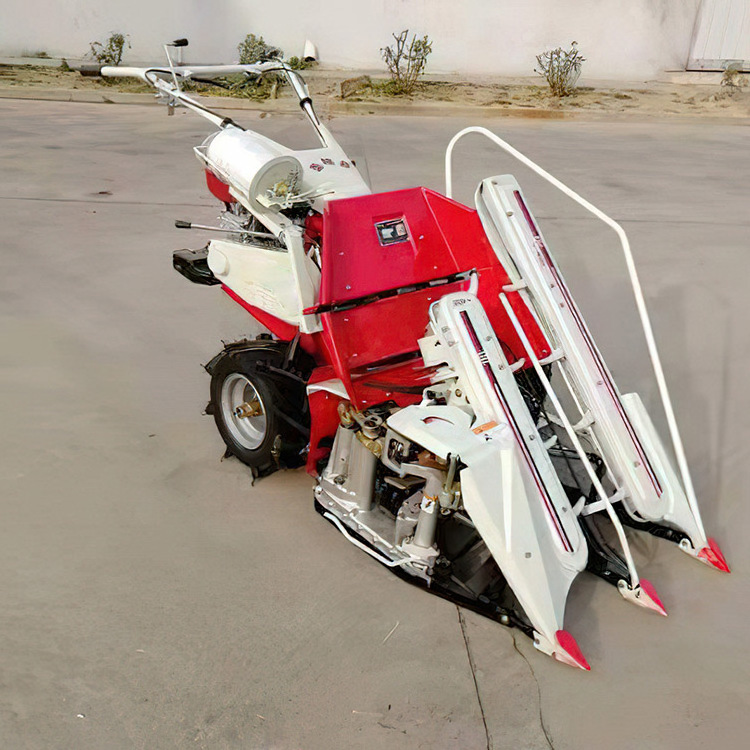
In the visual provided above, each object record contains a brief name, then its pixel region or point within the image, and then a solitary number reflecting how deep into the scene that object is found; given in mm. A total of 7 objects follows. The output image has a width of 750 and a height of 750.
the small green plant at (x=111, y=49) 11375
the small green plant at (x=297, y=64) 11766
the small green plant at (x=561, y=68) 11203
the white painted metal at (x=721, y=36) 11859
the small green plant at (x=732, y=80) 11680
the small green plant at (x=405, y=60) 11211
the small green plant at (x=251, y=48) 11359
